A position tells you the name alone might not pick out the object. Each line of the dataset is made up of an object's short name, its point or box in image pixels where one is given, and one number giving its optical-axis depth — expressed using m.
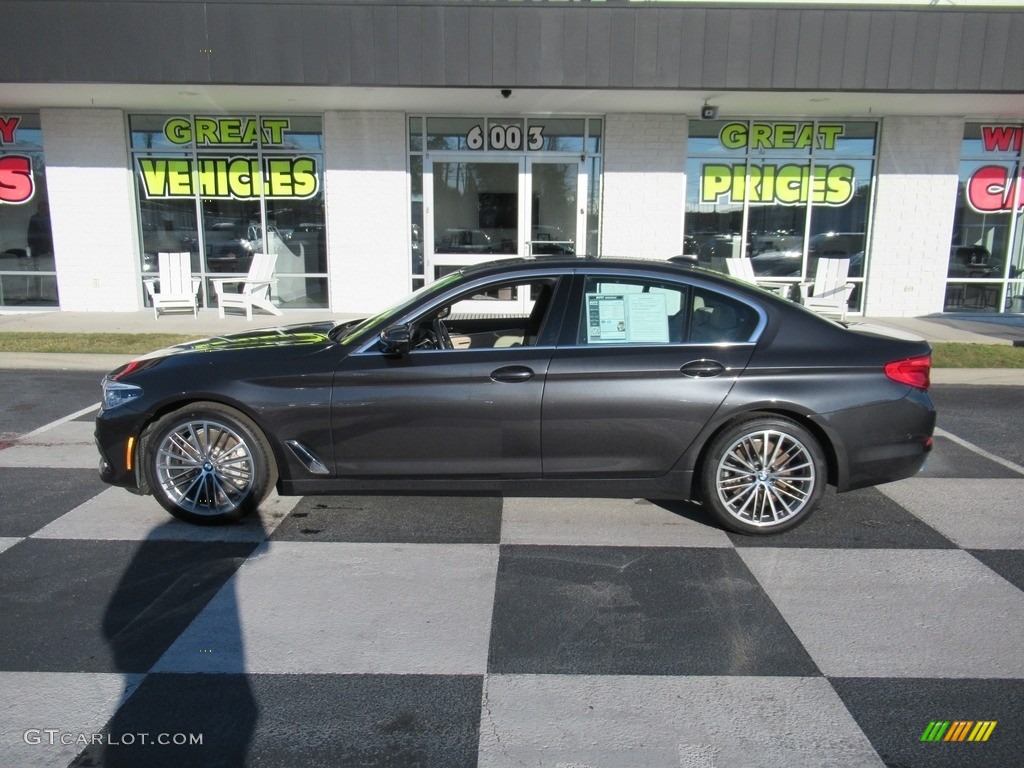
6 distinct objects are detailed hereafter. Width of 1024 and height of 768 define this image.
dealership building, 13.27
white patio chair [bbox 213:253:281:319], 12.93
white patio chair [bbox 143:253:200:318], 13.17
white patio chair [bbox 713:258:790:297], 13.02
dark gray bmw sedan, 4.60
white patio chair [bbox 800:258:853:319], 12.45
